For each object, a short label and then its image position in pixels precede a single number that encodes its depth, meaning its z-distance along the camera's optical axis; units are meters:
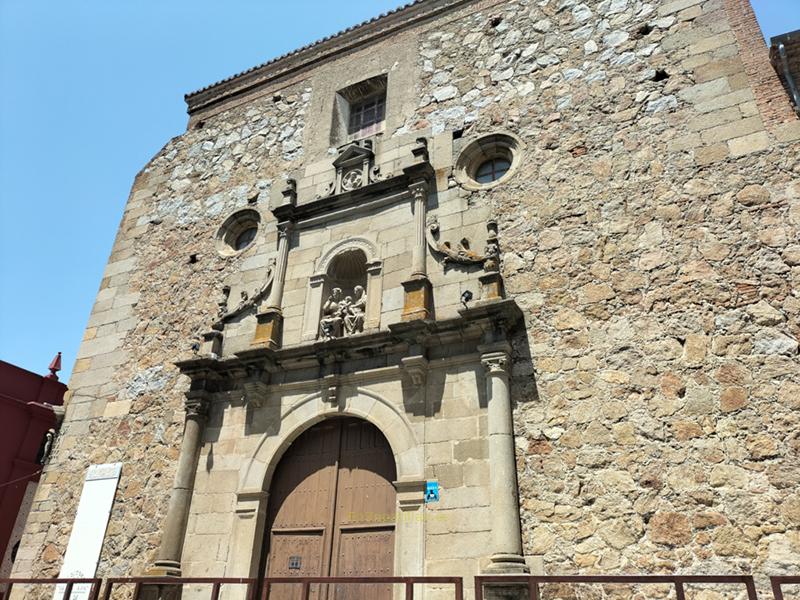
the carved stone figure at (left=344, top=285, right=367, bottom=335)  7.72
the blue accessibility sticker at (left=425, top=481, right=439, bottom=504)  6.27
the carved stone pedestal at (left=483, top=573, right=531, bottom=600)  5.26
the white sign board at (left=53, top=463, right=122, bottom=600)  7.89
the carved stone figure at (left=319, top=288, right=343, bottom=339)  7.74
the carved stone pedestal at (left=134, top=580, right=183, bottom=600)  6.92
